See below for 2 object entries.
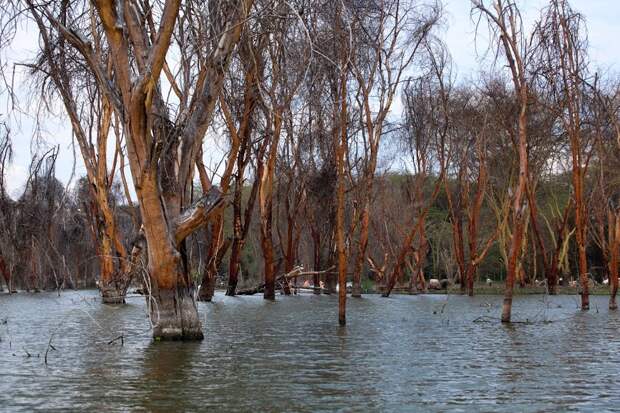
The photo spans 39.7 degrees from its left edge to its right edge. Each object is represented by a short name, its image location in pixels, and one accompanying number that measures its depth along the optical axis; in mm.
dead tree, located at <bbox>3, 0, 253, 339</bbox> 12188
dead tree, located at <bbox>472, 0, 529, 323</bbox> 16844
